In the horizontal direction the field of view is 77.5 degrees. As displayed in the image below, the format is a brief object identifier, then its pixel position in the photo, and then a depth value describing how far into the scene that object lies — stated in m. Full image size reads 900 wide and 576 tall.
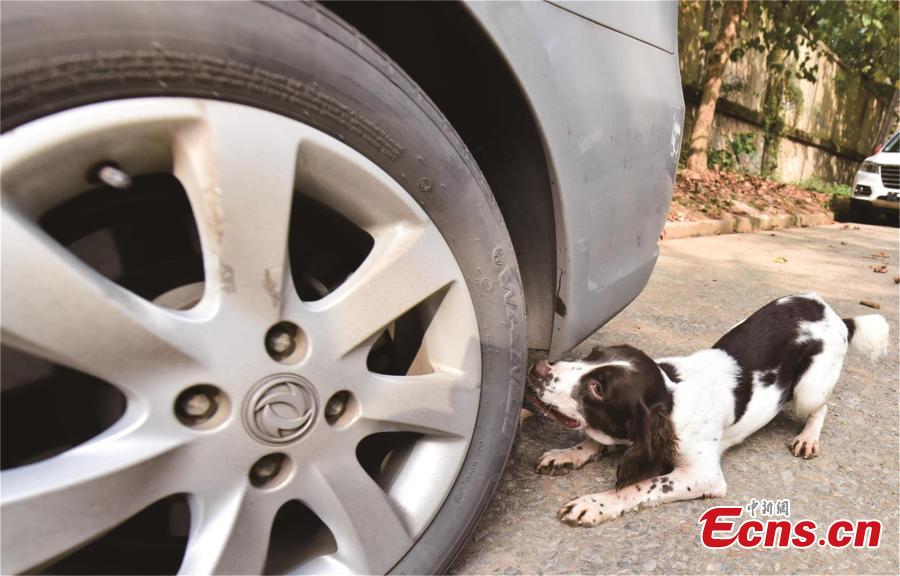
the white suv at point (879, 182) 10.84
